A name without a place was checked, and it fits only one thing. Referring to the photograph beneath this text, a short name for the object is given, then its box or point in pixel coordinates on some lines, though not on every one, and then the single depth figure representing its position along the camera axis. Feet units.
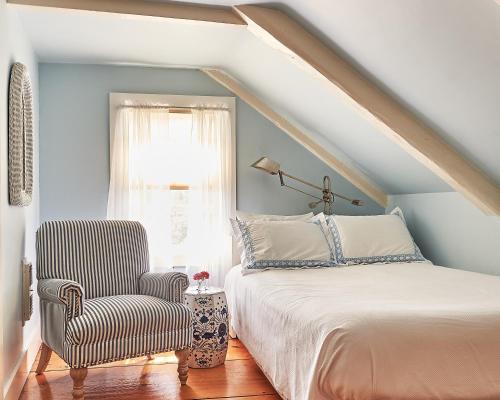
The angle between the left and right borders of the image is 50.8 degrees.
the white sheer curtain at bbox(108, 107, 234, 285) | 14.01
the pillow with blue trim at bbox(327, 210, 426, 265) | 12.92
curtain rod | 14.16
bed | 6.74
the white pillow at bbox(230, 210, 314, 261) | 13.70
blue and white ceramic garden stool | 11.03
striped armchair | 9.04
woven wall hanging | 9.39
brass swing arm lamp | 14.94
